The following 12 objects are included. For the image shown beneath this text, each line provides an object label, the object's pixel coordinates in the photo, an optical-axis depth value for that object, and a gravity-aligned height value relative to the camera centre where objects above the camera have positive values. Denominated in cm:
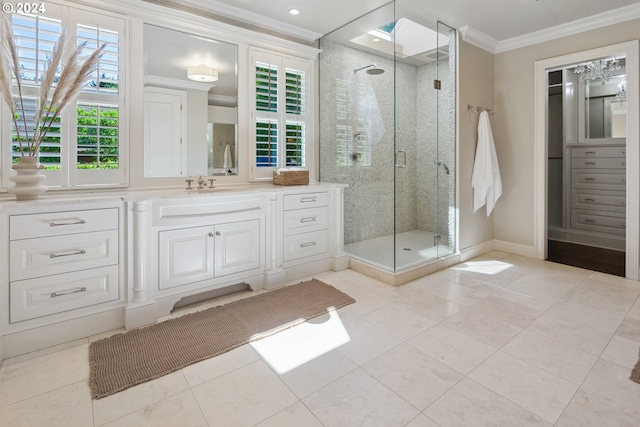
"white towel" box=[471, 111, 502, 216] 386 +48
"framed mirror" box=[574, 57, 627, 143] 446 +146
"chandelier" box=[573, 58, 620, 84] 434 +189
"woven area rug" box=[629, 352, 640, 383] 170 -87
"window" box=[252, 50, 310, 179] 329 +101
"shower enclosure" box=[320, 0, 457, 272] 346 +81
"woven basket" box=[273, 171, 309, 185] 324 +33
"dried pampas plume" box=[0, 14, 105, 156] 197 +81
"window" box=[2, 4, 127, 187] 218 +76
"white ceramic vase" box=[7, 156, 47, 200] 199 +19
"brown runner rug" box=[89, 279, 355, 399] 176 -81
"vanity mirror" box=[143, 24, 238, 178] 268 +91
